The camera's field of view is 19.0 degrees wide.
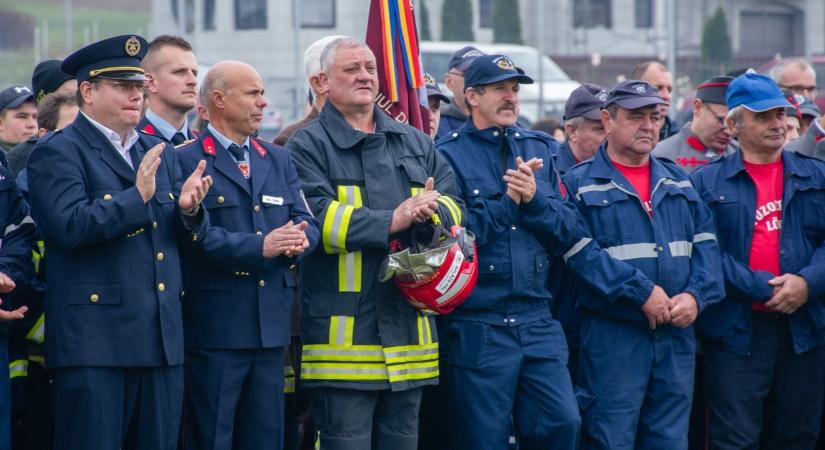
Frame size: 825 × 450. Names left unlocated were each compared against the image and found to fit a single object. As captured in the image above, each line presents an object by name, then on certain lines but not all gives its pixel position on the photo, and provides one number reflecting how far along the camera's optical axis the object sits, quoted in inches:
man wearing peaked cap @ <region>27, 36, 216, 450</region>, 402.6
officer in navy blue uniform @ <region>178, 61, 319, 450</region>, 434.6
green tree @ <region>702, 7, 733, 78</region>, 1609.1
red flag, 546.2
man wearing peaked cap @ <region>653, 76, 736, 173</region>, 636.9
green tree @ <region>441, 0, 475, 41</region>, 2184.9
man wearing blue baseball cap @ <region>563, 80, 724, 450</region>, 504.6
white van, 1519.3
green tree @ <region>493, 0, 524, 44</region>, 2113.1
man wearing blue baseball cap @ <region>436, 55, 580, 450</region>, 485.8
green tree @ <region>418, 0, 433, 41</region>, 1988.5
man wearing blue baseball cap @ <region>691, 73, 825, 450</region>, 535.8
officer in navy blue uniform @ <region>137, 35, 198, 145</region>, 517.8
